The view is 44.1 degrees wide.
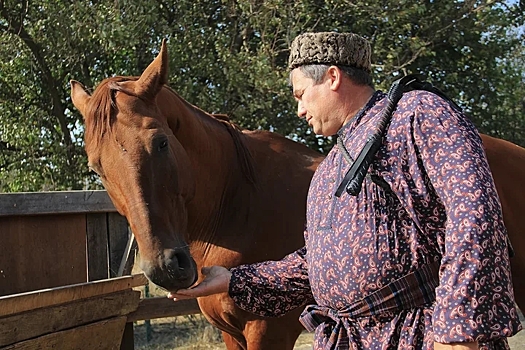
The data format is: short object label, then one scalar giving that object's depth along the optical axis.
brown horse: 2.65
